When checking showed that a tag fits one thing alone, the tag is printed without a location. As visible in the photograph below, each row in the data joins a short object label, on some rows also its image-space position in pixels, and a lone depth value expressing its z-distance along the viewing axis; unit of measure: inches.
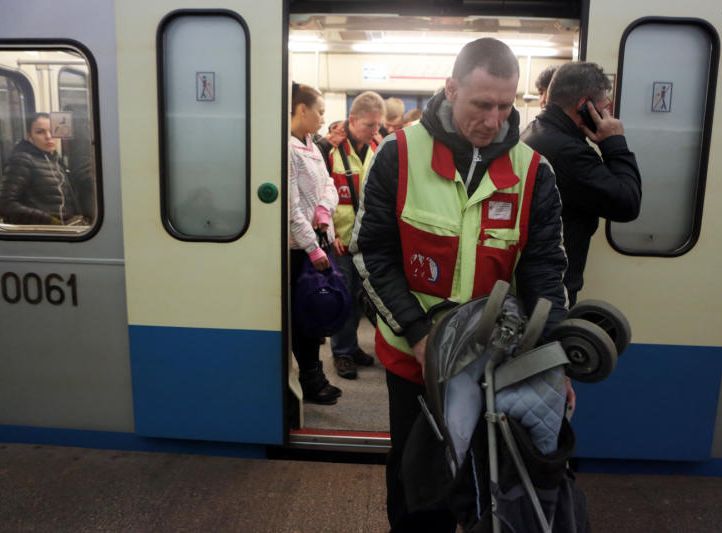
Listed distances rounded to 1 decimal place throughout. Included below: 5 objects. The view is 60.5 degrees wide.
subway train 106.8
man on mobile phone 84.4
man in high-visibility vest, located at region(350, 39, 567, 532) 69.2
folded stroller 58.3
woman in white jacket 132.6
